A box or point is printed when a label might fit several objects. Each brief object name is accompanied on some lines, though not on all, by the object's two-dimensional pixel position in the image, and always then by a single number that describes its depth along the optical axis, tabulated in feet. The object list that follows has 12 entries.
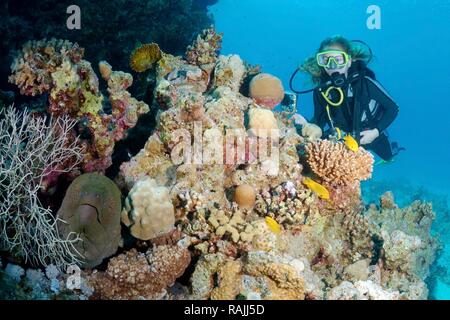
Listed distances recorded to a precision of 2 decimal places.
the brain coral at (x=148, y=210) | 11.84
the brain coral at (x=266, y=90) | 18.84
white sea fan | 11.15
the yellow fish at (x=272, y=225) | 13.56
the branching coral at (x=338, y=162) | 15.34
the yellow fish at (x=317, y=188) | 15.12
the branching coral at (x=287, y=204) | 13.87
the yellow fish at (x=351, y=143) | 15.37
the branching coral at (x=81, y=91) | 14.83
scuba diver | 21.12
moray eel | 11.89
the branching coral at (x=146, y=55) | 19.71
